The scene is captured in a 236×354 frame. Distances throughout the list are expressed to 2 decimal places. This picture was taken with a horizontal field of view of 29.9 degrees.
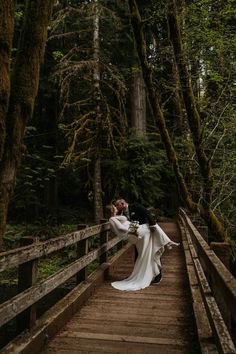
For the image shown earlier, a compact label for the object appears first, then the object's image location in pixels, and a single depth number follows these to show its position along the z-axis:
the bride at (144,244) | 8.68
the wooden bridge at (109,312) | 4.21
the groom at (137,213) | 8.88
